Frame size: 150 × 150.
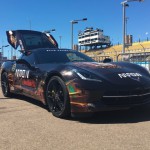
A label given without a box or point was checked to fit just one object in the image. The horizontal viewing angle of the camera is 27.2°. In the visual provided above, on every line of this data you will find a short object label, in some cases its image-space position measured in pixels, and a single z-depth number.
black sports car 4.82
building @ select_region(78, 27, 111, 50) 115.25
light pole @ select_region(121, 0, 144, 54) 19.72
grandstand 76.64
